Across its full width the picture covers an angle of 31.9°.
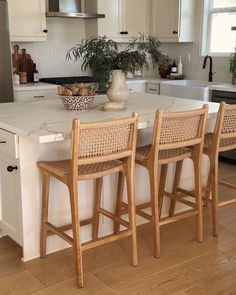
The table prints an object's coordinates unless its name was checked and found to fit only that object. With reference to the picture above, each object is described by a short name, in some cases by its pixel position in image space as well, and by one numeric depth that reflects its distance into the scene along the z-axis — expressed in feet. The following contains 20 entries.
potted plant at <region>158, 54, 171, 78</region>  19.25
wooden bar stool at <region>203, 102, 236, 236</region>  9.18
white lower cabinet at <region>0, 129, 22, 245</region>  8.18
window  17.38
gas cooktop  16.43
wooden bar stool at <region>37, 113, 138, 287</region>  7.23
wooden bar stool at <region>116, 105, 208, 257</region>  8.29
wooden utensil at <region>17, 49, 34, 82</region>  16.51
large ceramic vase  10.09
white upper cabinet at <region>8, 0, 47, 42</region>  15.08
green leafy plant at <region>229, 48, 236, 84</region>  16.09
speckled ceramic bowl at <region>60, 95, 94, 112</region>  9.32
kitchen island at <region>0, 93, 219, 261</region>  7.98
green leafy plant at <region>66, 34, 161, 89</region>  12.30
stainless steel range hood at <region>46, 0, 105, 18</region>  16.08
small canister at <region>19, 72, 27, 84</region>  16.11
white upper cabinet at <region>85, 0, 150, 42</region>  17.25
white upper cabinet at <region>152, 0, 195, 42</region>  17.71
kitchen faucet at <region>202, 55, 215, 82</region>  17.75
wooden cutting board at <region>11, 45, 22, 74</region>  16.37
